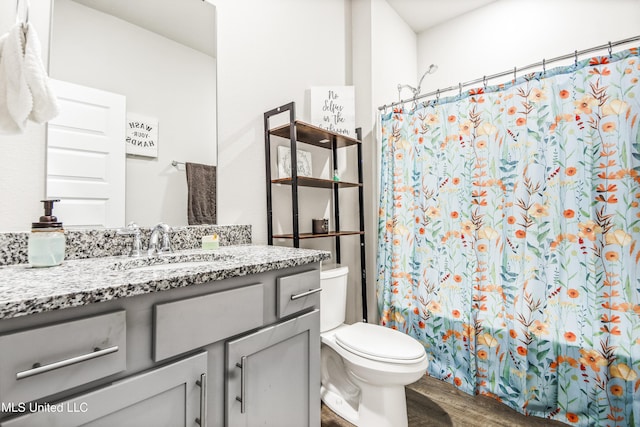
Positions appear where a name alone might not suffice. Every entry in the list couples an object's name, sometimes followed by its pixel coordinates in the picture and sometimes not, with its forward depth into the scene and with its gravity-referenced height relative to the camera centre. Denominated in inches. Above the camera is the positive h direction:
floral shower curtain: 54.1 -4.6
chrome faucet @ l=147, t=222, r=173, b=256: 45.9 -2.7
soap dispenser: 33.4 -2.0
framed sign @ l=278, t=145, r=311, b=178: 69.2 +14.6
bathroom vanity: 21.4 -11.1
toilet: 51.6 -26.0
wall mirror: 43.1 +24.8
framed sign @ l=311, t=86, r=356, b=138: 75.9 +29.5
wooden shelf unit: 61.1 +10.8
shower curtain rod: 53.4 +31.8
